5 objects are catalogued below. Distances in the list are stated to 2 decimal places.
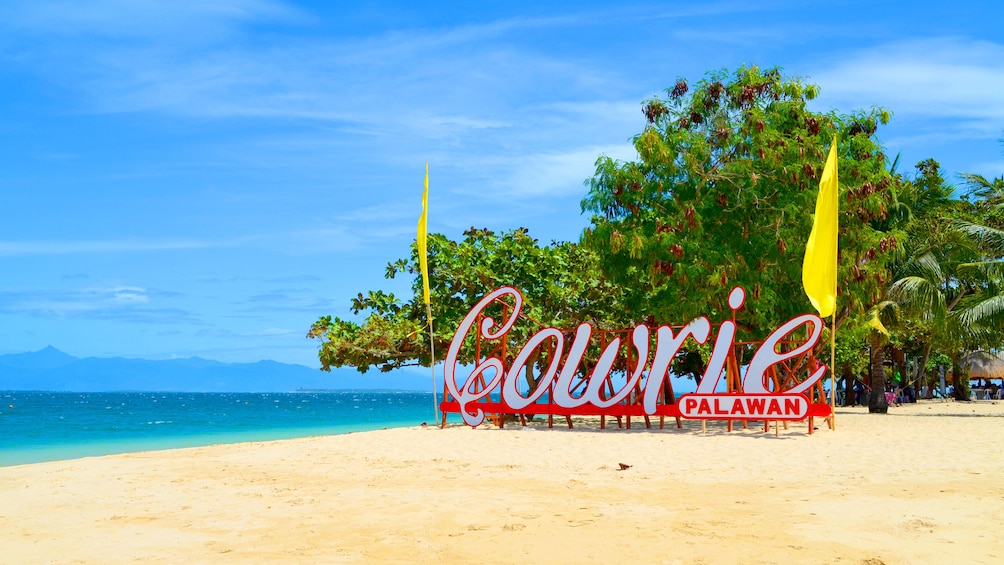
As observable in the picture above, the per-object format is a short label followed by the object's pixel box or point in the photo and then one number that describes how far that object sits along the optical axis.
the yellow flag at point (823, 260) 20.16
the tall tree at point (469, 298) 26.11
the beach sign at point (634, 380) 20.27
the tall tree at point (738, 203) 23.02
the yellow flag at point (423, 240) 22.86
